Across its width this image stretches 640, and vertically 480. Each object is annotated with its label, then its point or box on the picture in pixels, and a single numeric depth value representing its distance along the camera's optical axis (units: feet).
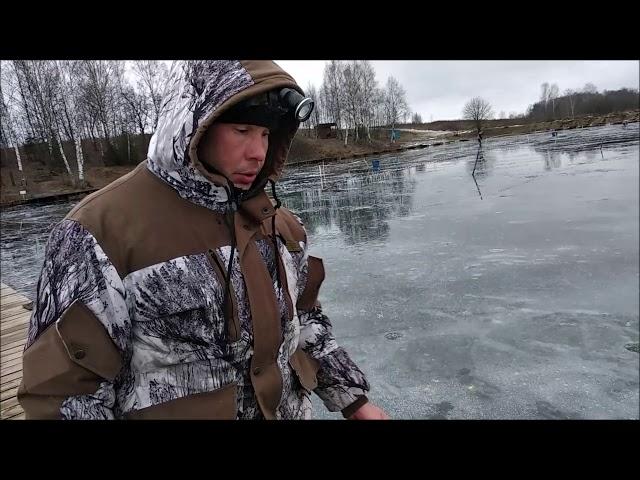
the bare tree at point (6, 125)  90.05
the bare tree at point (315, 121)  177.66
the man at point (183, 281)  3.34
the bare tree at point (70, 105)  86.33
